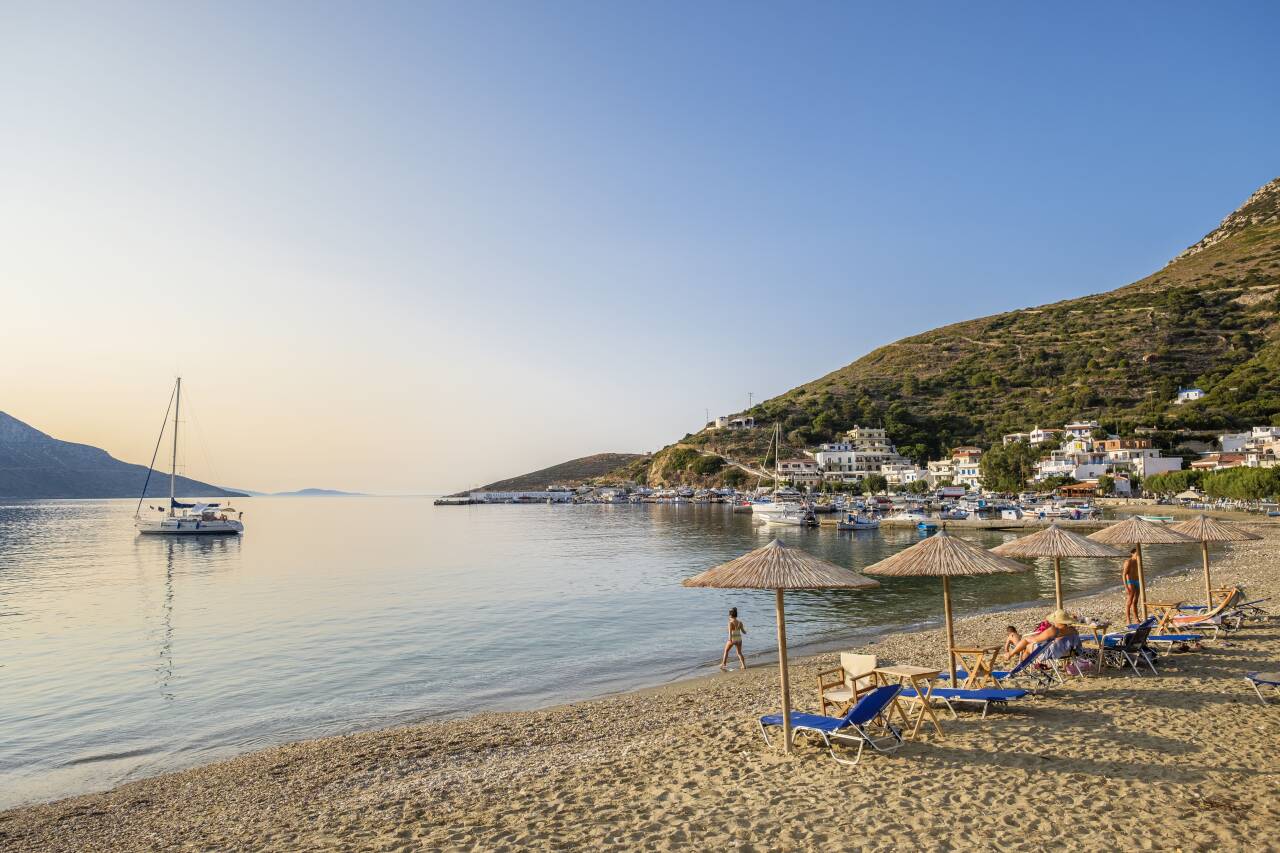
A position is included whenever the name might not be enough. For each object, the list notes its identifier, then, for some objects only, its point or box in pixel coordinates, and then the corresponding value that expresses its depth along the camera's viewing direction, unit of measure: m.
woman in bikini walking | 16.13
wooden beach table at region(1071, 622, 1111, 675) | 11.70
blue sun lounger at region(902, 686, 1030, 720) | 9.37
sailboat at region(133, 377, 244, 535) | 65.88
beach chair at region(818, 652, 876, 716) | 9.00
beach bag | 11.50
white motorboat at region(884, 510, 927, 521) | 66.62
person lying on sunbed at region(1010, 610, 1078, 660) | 10.91
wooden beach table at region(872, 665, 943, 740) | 8.54
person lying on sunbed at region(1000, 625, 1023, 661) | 11.86
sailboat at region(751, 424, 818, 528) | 70.50
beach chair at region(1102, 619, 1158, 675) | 11.61
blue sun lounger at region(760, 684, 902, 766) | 8.03
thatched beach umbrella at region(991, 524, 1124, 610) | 13.11
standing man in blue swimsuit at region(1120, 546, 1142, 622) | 15.16
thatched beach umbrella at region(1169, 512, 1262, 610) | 16.14
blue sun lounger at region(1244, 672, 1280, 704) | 9.20
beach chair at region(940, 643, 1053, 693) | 10.77
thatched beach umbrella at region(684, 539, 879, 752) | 8.56
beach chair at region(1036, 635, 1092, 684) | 10.84
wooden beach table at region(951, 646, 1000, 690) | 10.27
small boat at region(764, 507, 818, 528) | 70.19
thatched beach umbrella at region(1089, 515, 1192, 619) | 15.30
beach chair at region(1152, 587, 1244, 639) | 13.95
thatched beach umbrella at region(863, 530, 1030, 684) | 10.70
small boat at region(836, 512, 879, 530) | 62.69
